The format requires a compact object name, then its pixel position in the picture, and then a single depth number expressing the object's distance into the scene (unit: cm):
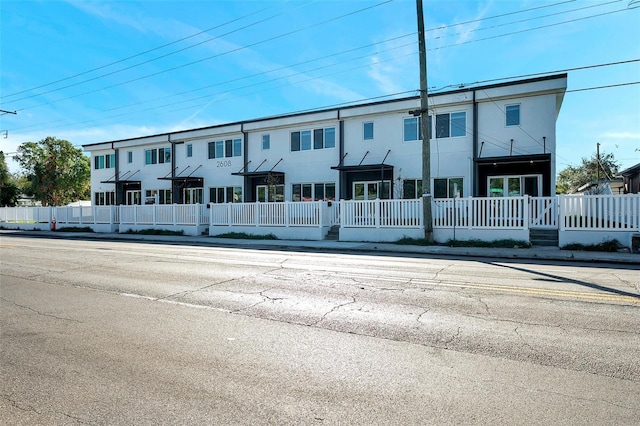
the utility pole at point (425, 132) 1731
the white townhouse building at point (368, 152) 2033
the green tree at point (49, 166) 4275
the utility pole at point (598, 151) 5126
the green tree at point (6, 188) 4756
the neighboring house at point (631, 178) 3134
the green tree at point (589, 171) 5428
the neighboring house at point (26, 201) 6938
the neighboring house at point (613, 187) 2325
